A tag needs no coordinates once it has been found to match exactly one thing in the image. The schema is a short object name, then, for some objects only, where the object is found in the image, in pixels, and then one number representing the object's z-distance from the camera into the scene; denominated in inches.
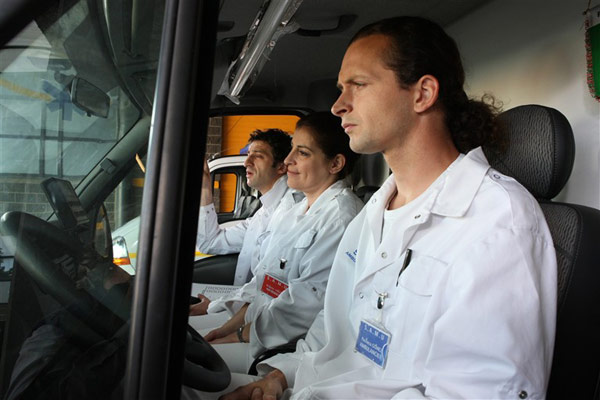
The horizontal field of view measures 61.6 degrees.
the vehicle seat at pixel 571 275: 42.2
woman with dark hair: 75.4
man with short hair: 124.2
